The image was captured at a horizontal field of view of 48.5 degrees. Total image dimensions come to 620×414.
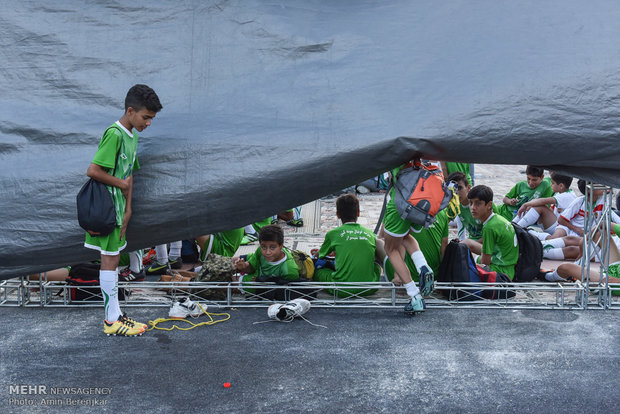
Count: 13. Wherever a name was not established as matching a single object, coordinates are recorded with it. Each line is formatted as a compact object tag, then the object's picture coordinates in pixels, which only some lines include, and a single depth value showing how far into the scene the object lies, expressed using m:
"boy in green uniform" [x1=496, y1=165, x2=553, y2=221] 8.41
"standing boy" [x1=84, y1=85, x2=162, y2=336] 4.74
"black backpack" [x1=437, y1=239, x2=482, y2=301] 6.36
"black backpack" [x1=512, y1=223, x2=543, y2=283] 6.73
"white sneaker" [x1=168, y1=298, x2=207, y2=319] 5.94
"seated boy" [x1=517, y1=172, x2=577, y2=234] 8.15
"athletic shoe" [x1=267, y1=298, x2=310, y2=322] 5.86
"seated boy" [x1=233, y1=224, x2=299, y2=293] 6.21
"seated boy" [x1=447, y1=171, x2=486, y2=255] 7.49
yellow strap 5.75
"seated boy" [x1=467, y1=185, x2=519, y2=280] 6.58
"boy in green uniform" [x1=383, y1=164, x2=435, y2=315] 5.95
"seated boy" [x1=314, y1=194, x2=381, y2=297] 6.36
